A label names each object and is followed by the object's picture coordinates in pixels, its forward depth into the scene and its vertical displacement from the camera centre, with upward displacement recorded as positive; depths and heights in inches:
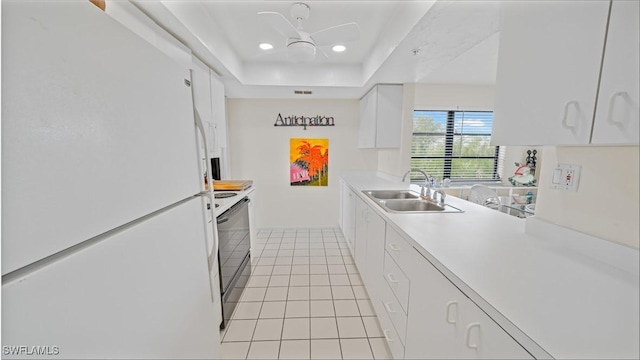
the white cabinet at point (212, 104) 89.3 +19.6
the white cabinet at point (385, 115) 124.7 +19.7
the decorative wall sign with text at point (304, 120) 157.2 +20.5
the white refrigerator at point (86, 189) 16.4 -3.5
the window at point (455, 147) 166.6 +4.9
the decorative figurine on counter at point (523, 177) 153.7 -15.1
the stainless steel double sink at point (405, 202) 74.2 -17.4
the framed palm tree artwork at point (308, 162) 159.9 -6.8
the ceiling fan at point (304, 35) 70.9 +36.9
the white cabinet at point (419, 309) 29.5 -26.2
